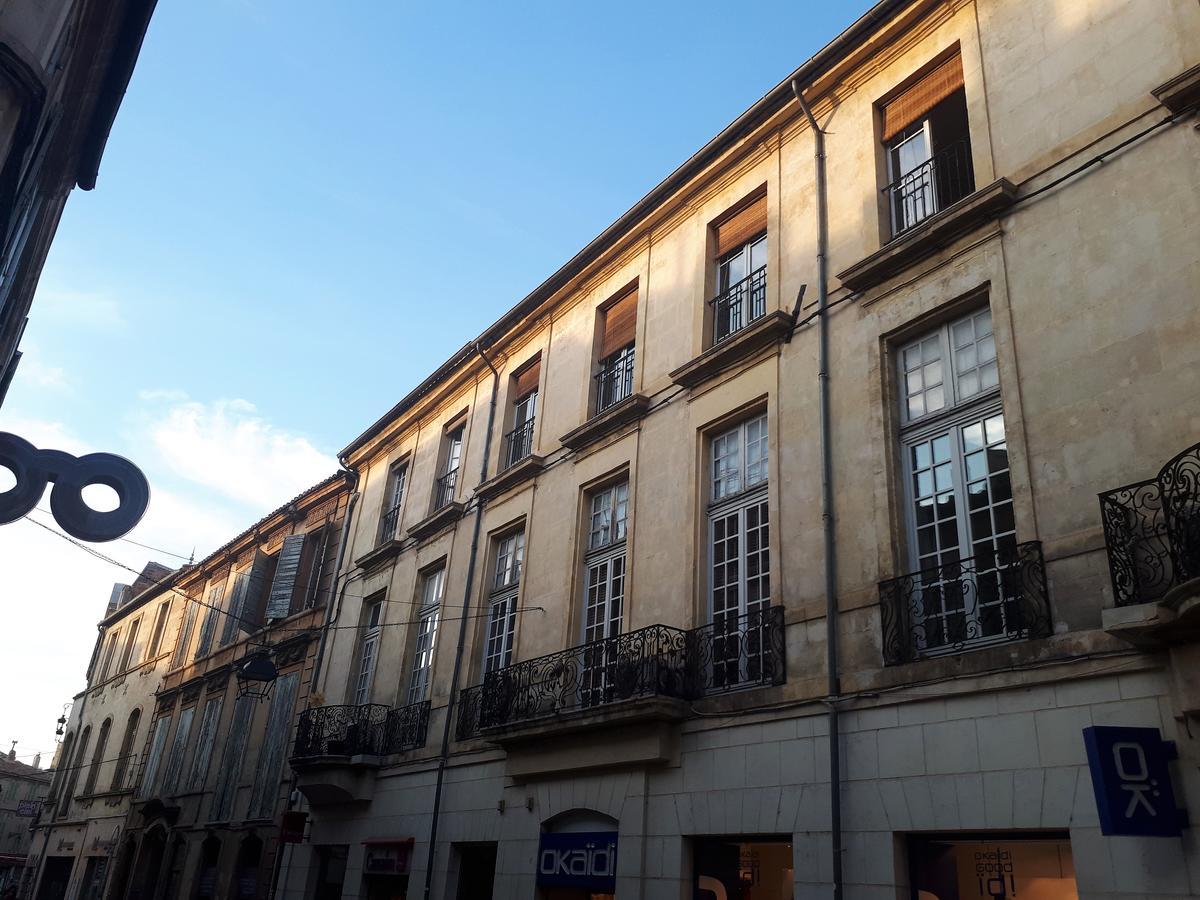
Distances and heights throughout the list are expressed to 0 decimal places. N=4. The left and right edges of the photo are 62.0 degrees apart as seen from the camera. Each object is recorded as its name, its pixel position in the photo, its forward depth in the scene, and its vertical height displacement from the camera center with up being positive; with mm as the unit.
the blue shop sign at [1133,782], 6020 +977
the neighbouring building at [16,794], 61094 +4668
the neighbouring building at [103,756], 27094 +3481
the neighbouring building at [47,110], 4129 +3659
